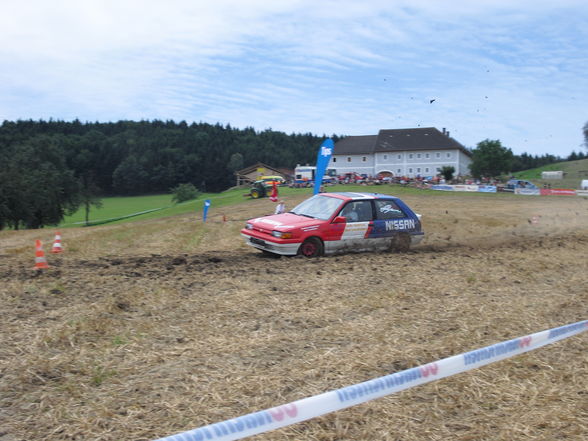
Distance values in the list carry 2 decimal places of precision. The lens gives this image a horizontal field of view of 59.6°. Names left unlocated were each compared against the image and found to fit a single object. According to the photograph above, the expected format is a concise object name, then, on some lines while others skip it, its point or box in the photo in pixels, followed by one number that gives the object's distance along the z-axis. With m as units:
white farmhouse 89.75
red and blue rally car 10.23
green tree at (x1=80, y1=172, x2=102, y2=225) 63.06
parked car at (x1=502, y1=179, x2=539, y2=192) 46.54
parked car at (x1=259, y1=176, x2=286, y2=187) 50.31
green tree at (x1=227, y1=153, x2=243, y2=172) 108.06
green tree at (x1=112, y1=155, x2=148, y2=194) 99.94
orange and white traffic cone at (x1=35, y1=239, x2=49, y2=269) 8.71
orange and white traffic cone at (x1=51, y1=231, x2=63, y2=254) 12.53
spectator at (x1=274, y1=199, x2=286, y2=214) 16.48
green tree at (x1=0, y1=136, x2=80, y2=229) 46.12
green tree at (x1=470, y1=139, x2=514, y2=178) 71.88
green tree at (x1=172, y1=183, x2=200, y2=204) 77.12
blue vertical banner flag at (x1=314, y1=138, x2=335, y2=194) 18.34
